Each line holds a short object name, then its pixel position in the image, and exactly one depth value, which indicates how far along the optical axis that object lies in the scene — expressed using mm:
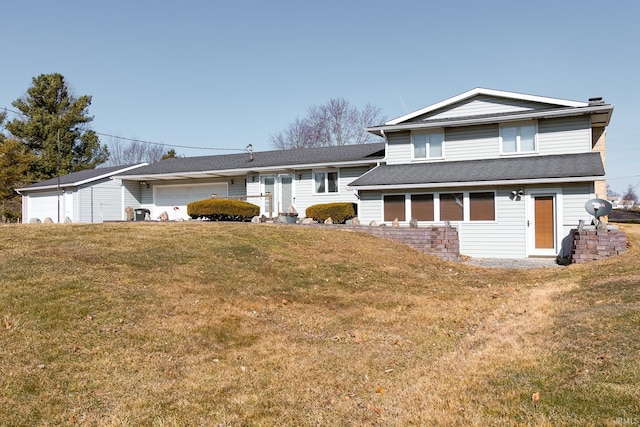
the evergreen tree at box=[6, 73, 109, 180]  42781
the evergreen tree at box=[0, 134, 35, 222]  33281
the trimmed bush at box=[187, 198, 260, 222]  20766
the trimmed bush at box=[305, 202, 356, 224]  20406
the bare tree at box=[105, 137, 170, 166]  66050
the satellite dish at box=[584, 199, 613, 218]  14789
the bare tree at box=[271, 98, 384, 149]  50000
